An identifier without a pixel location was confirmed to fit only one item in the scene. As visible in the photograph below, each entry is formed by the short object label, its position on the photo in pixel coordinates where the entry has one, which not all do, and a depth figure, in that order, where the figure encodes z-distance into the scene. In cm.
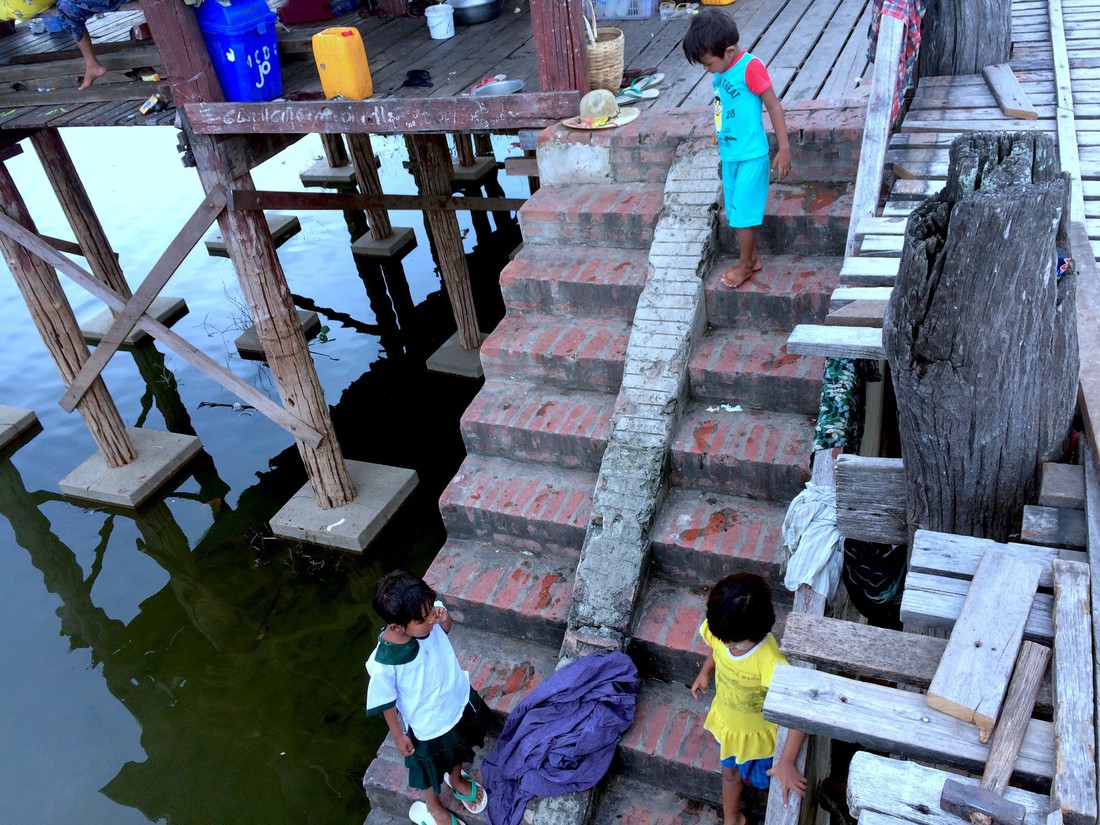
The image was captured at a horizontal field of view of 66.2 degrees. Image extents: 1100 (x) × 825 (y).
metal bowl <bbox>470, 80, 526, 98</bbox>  470
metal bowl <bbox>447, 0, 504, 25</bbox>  619
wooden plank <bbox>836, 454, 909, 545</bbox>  219
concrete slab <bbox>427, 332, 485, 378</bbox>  826
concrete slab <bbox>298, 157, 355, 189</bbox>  1215
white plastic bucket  590
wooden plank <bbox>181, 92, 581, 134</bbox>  443
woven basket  446
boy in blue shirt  329
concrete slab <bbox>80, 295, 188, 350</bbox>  975
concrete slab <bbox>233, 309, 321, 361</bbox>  930
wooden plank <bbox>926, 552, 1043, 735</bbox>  151
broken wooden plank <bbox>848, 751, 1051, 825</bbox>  144
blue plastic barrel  461
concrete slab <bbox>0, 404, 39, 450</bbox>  848
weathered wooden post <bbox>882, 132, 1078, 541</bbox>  158
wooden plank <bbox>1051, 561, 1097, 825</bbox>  133
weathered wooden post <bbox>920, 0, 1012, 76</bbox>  481
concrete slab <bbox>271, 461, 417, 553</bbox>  632
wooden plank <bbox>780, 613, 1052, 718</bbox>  169
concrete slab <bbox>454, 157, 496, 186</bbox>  1170
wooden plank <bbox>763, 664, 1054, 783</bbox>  145
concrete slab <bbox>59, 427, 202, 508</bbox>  731
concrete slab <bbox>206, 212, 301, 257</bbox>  1139
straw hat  433
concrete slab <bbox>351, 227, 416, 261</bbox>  1073
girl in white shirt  301
